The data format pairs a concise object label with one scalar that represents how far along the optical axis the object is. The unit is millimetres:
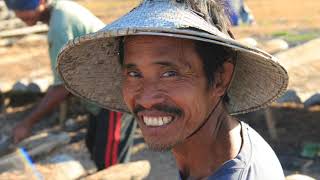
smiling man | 1582
